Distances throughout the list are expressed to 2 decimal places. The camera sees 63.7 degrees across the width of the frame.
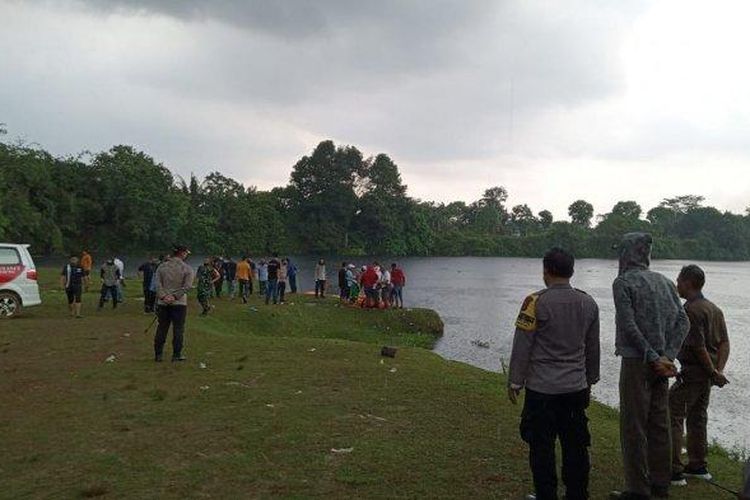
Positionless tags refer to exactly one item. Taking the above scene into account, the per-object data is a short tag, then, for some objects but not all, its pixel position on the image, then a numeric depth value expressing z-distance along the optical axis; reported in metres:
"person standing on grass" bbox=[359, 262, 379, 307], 28.56
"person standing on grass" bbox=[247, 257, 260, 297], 30.01
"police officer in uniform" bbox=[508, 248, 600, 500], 5.26
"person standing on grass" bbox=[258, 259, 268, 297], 29.11
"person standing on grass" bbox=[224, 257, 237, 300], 29.14
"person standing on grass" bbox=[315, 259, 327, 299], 31.18
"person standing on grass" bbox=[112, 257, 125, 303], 22.05
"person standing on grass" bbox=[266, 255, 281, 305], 27.22
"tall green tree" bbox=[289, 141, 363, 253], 117.81
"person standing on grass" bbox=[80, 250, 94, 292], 26.53
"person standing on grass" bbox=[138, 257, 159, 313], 21.59
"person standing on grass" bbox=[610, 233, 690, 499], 5.57
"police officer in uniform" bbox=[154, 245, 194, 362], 11.76
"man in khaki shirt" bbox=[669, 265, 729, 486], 6.32
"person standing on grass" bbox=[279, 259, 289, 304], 27.77
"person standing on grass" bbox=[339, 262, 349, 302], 30.48
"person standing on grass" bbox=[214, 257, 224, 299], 28.46
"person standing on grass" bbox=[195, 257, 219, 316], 22.31
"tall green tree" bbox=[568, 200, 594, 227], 170.38
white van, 18.02
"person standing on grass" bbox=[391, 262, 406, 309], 29.48
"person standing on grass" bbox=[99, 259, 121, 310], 21.55
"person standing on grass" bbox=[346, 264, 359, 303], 30.55
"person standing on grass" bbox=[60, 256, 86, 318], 19.26
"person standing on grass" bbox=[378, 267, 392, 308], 29.23
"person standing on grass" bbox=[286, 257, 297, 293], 32.87
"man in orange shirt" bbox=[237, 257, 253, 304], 28.25
